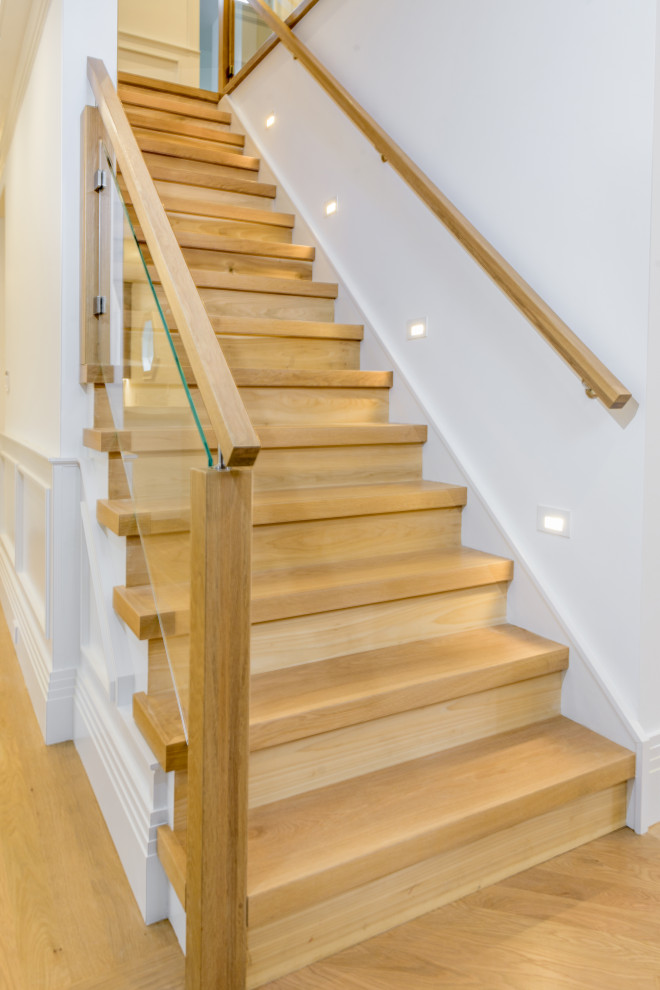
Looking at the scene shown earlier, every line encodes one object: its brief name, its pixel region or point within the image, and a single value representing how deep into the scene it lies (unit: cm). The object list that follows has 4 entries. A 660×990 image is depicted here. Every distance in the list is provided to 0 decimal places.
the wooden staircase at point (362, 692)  146
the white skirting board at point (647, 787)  186
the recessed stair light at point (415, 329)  278
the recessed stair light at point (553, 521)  212
